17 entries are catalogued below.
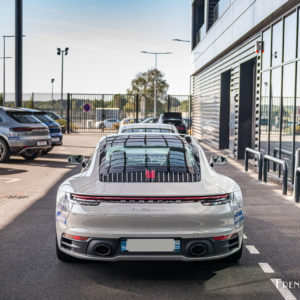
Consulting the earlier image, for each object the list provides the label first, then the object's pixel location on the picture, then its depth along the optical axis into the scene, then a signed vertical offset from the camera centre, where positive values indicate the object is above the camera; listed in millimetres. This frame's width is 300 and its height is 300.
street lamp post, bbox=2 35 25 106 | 50000 +7005
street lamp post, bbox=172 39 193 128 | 32669 +2025
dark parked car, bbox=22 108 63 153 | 18545 -551
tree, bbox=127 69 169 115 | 63719 +3875
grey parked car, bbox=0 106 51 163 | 14852 -569
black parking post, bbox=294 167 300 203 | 8523 -1184
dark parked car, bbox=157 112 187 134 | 27422 -168
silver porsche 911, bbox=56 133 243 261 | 4086 -834
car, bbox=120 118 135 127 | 34656 -333
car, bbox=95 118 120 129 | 47869 -601
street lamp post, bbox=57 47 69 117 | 44781 +5486
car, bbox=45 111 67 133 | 29606 -314
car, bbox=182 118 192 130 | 37319 -307
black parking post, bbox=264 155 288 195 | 9242 -995
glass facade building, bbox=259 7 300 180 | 10438 +695
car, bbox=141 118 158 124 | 31969 -220
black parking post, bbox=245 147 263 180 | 11633 -1045
